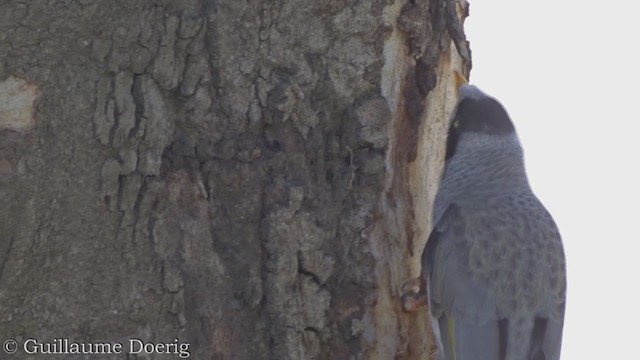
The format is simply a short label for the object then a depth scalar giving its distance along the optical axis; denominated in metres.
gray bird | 6.89
